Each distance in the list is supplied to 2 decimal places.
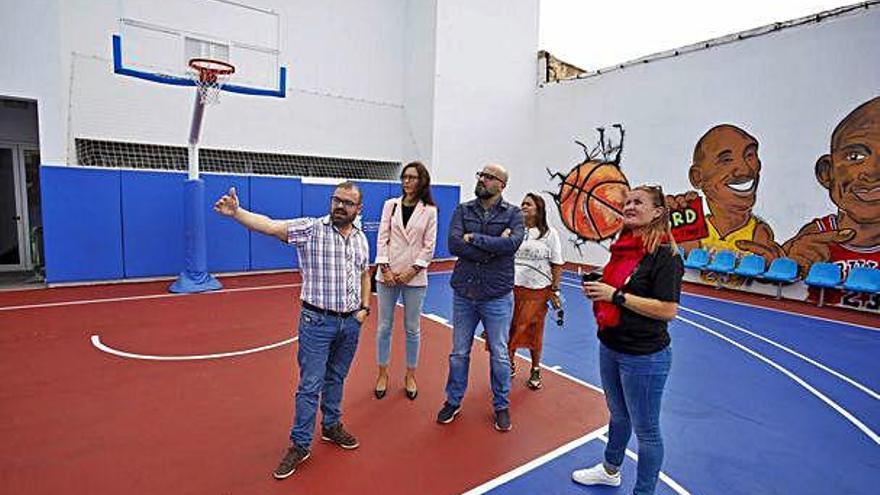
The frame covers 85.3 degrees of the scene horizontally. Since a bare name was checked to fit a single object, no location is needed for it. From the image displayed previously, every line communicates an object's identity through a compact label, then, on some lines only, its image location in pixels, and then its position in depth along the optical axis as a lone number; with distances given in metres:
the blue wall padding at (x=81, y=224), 7.67
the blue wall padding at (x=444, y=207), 12.32
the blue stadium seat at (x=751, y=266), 8.85
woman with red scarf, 2.27
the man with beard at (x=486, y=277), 3.35
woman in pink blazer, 3.73
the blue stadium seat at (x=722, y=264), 9.24
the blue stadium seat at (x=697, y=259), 9.76
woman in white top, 4.21
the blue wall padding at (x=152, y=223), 8.30
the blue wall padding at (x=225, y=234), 9.03
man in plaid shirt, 2.80
